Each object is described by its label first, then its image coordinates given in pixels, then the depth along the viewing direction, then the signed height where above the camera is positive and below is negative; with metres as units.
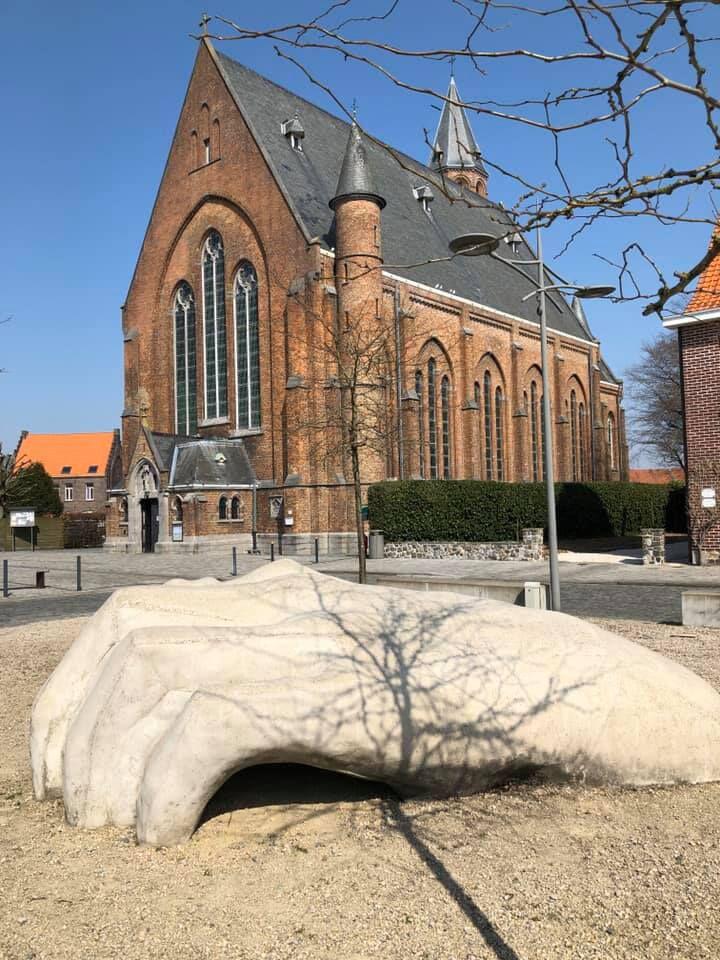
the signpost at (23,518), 35.11 +0.38
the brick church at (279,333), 30.95 +8.18
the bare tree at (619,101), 2.32 +1.26
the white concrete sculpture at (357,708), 4.17 -1.06
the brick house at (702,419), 19.44 +2.27
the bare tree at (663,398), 50.90 +7.36
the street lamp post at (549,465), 12.19 +0.83
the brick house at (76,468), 78.81 +5.58
